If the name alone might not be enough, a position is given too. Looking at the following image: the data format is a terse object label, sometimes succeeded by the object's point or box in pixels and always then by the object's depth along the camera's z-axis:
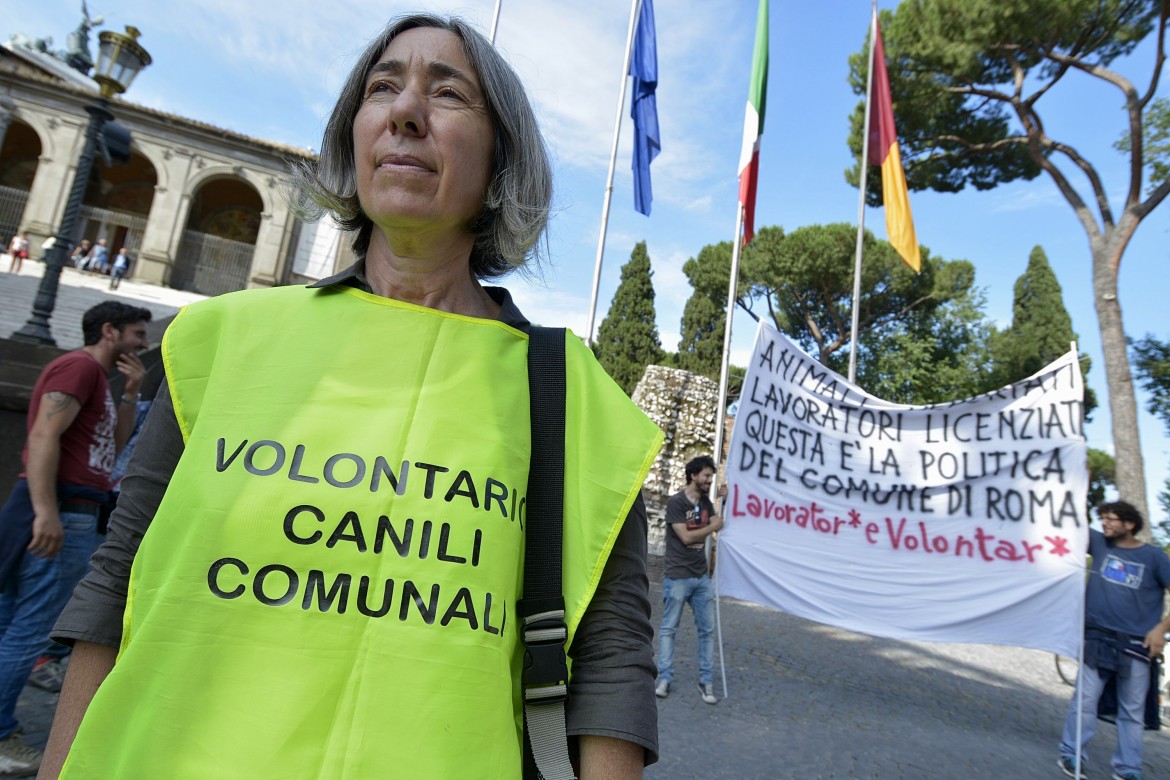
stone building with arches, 21.66
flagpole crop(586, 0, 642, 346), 11.20
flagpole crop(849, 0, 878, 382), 11.91
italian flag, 10.98
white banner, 5.40
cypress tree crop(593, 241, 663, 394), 30.16
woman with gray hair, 0.85
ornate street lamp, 5.98
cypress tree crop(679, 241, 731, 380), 30.80
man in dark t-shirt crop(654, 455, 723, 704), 6.15
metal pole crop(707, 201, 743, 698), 10.96
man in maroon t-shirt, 3.06
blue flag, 11.27
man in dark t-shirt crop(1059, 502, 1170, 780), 5.22
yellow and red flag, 11.45
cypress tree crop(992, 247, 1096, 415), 27.88
